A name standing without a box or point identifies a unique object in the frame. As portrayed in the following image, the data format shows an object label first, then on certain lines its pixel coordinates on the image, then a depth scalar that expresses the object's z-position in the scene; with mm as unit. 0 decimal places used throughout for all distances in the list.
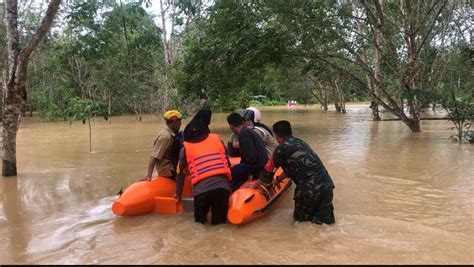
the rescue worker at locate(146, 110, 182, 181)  5852
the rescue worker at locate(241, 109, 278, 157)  6336
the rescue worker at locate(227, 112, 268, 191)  5695
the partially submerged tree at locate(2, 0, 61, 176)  7664
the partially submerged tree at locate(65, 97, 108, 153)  11141
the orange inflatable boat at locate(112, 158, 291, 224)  5215
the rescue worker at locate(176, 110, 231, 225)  5043
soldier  5039
